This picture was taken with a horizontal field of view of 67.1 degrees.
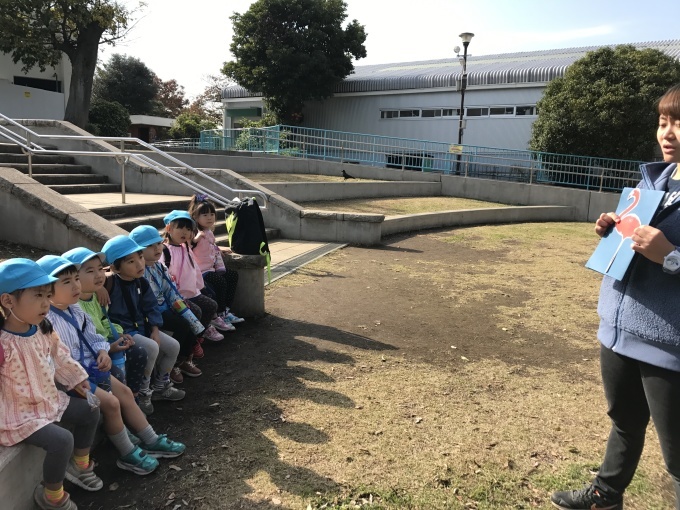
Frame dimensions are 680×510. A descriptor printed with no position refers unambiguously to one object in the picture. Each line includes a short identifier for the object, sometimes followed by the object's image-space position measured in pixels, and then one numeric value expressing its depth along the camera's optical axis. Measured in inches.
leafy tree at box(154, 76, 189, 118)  1913.3
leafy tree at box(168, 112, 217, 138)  1291.8
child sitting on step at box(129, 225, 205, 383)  146.3
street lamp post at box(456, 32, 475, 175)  708.7
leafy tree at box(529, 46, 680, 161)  659.4
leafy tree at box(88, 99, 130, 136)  853.8
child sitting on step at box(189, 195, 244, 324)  186.5
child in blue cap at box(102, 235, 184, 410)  128.9
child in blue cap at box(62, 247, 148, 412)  112.6
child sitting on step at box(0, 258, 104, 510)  88.4
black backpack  203.6
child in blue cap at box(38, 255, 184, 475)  102.2
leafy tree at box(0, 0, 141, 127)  636.1
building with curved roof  855.7
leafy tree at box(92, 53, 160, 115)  1526.8
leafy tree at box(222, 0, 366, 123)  956.6
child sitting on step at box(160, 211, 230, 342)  163.6
